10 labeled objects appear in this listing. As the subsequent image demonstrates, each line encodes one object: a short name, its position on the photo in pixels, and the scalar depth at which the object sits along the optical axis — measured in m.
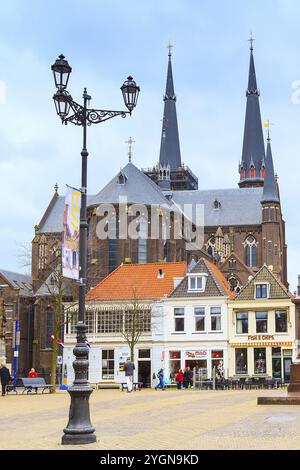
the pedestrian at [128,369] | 33.24
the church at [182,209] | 73.31
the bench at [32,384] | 36.09
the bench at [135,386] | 40.88
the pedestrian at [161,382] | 41.30
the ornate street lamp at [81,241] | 12.46
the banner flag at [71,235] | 12.78
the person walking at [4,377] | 31.65
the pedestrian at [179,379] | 41.93
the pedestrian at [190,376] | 43.81
